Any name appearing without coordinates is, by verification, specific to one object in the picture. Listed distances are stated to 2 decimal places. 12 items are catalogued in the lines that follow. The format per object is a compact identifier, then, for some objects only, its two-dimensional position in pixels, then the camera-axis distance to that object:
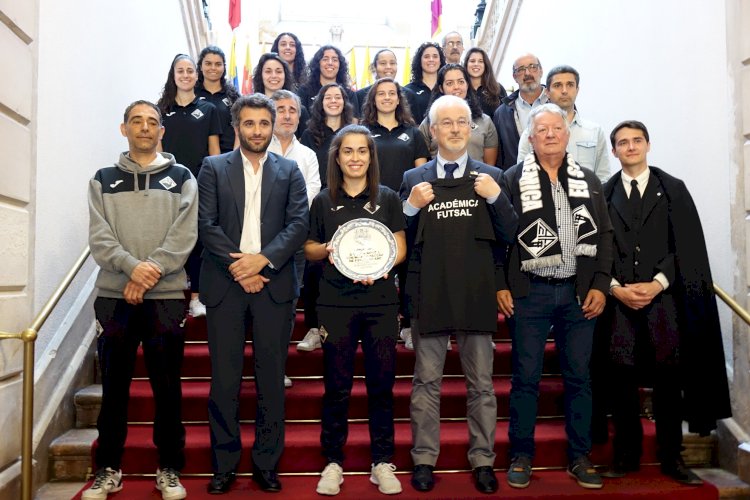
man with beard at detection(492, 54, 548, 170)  5.09
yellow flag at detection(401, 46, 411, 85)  11.53
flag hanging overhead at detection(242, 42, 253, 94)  10.63
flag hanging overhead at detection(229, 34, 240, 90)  10.56
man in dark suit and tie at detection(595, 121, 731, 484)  3.56
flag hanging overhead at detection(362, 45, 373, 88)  12.17
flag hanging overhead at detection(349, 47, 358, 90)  11.88
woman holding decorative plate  3.34
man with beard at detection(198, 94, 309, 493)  3.29
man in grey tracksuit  3.21
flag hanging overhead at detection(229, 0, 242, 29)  10.42
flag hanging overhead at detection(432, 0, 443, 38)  10.74
